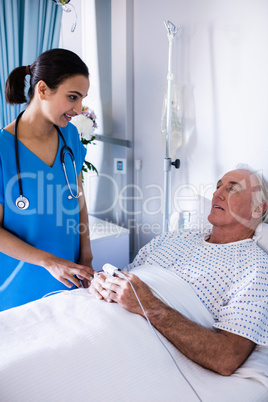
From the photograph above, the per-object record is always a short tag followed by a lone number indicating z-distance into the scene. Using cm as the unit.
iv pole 194
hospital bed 93
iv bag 212
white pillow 152
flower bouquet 215
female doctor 132
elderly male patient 111
